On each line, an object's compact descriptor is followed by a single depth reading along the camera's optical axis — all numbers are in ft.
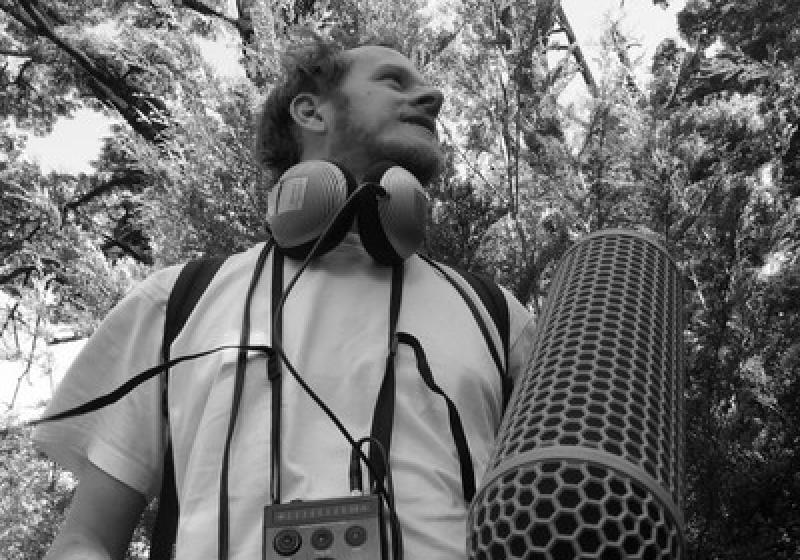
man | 4.67
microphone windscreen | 2.27
